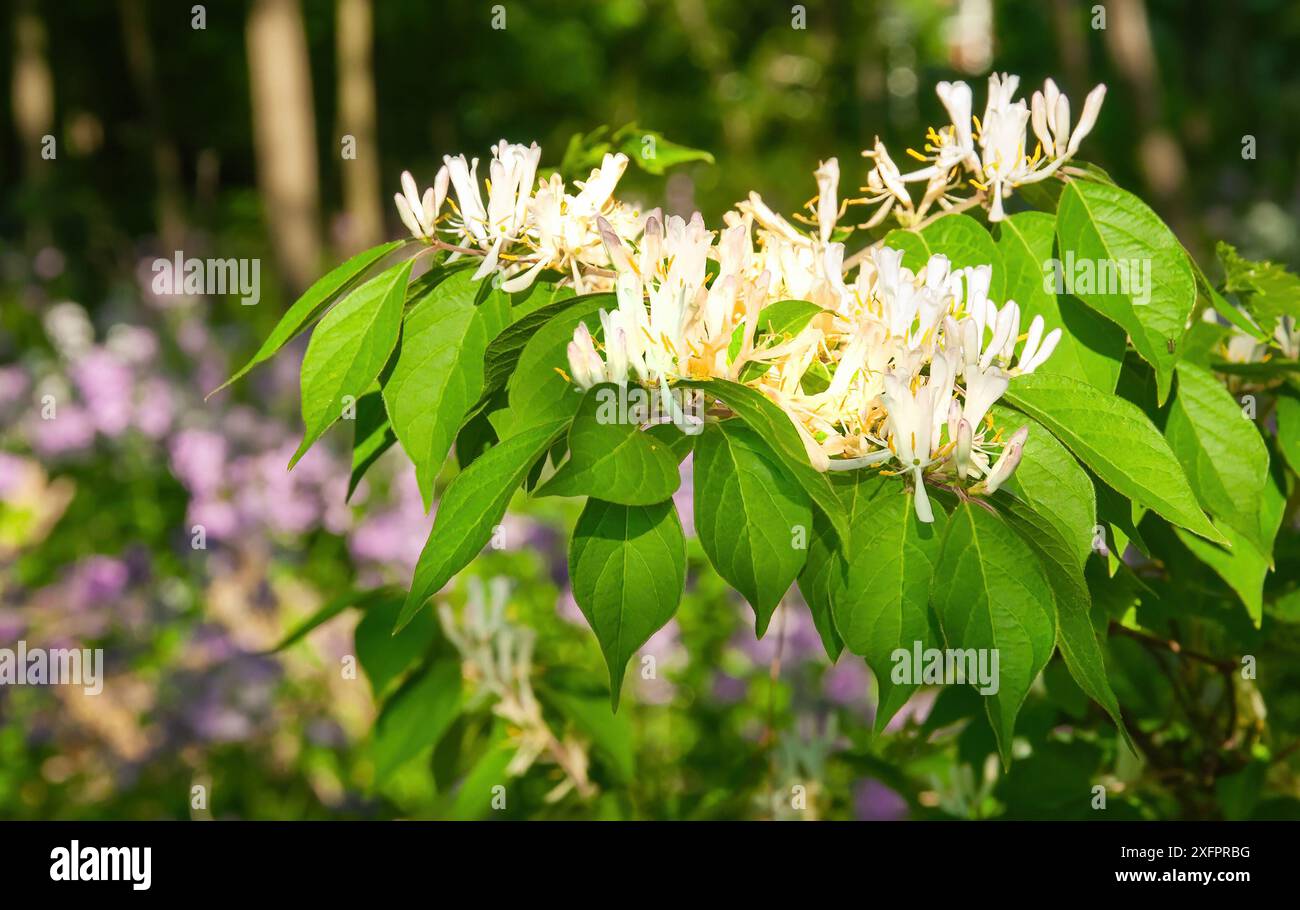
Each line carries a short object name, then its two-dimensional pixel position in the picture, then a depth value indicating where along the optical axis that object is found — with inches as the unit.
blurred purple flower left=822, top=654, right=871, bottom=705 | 134.5
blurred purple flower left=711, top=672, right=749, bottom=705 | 144.6
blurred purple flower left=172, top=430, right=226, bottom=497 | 181.5
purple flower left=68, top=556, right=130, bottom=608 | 154.3
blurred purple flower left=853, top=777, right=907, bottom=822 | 103.9
